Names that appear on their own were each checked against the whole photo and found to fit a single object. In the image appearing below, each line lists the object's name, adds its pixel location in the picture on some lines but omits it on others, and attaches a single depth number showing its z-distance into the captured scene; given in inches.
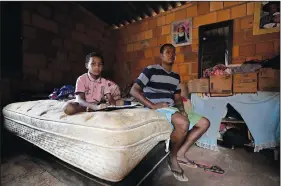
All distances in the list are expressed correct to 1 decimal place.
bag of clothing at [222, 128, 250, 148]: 79.5
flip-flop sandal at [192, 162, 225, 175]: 57.7
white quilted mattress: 28.9
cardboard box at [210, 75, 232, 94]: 82.7
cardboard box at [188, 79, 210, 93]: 89.0
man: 51.3
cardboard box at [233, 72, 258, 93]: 77.5
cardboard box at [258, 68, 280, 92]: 74.7
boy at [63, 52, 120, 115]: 55.5
